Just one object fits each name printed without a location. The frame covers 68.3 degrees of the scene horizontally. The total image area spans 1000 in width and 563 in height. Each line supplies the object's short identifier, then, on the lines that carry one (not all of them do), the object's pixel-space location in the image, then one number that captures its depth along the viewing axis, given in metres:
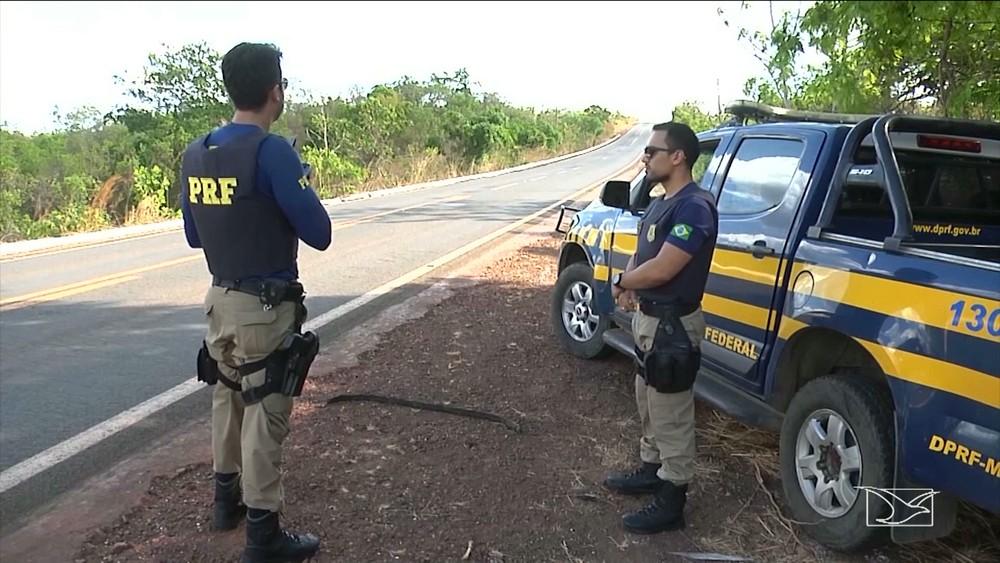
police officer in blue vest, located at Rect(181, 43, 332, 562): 2.86
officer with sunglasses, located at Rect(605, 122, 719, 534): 3.18
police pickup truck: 2.56
